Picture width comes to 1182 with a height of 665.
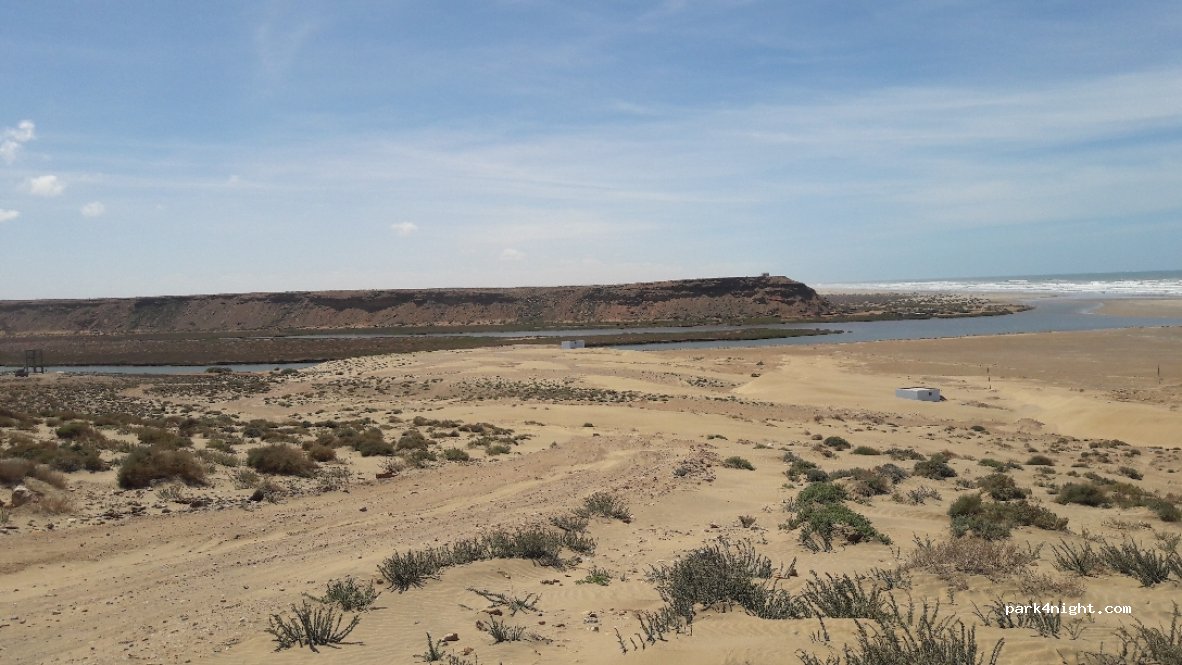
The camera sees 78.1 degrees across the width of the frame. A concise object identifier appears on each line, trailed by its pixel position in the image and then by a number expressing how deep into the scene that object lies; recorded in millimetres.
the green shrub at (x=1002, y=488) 14203
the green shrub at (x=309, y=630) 6945
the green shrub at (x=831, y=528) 10516
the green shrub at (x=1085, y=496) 13961
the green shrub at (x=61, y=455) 14859
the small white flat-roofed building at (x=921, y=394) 36875
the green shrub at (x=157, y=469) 14382
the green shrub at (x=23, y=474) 13078
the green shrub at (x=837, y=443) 23184
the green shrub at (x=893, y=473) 16422
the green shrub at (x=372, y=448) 19297
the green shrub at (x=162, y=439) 17844
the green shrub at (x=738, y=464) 18828
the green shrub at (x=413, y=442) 20222
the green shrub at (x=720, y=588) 7057
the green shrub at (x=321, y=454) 17781
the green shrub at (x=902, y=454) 20609
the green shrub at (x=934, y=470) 17375
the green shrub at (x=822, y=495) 13375
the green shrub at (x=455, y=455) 19250
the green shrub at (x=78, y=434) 18219
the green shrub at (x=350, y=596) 7891
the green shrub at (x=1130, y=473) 18406
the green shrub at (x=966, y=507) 12320
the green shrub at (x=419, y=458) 18320
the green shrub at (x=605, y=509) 12711
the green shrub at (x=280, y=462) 16394
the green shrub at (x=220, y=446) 18078
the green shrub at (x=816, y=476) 16406
